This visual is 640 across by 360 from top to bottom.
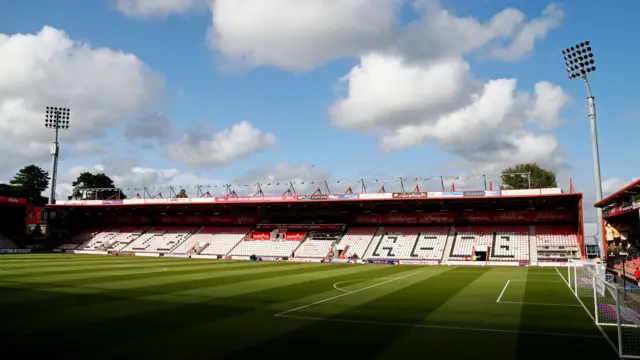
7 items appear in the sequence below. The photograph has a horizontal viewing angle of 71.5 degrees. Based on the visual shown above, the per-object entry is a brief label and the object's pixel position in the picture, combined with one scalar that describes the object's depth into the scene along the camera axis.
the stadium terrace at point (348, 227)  46.94
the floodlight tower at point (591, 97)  33.84
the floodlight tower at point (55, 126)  63.94
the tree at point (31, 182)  100.69
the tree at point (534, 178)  88.31
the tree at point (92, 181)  110.19
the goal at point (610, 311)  10.59
